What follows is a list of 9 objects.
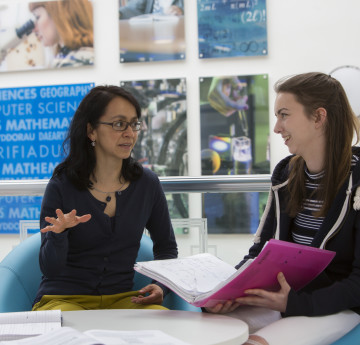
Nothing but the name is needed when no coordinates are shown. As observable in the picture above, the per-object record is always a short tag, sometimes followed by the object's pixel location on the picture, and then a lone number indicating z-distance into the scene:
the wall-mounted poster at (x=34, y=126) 4.10
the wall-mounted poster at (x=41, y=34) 4.12
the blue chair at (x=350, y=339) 1.27
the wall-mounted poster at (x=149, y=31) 4.00
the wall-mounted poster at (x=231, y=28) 3.92
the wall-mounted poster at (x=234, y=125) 3.92
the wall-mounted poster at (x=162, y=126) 3.99
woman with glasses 1.70
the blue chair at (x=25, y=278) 1.74
